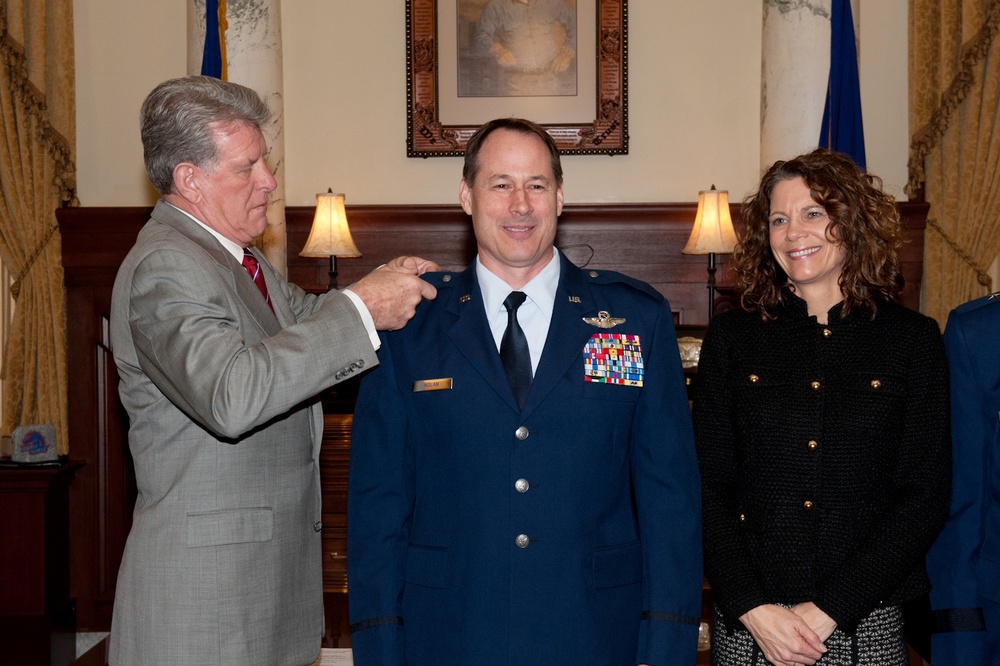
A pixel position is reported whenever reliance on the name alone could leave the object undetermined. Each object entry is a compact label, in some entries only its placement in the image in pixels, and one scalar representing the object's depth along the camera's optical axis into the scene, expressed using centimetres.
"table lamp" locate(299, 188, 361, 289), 549
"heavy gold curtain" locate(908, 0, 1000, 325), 574
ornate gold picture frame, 611
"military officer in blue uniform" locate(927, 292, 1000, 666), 216
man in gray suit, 207
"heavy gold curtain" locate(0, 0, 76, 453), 559
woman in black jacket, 216
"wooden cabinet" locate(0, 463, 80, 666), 470
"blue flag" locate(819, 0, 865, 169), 541
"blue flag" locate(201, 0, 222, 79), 511
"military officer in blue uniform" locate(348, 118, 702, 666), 208
